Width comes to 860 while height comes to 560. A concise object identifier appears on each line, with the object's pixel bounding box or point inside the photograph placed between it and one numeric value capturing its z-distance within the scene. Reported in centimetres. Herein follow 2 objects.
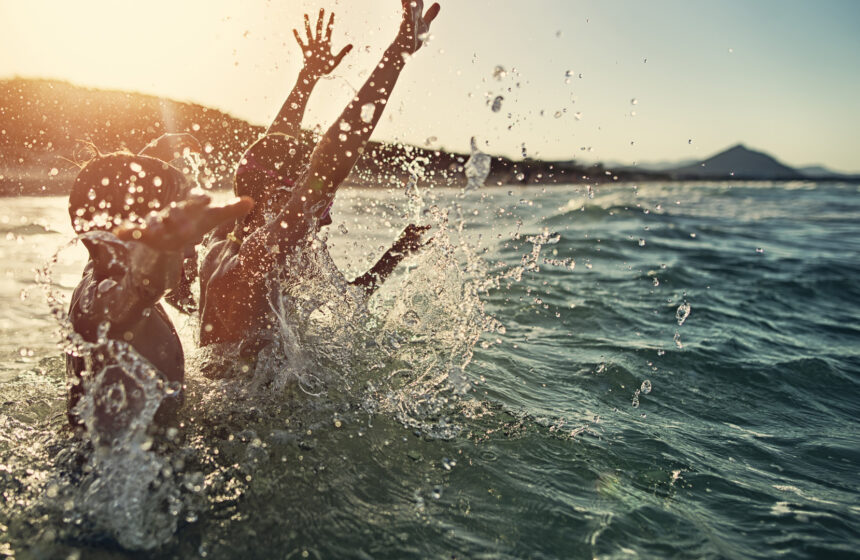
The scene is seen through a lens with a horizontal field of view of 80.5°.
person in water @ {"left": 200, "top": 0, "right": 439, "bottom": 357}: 248
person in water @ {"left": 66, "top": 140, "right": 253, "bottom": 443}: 166
